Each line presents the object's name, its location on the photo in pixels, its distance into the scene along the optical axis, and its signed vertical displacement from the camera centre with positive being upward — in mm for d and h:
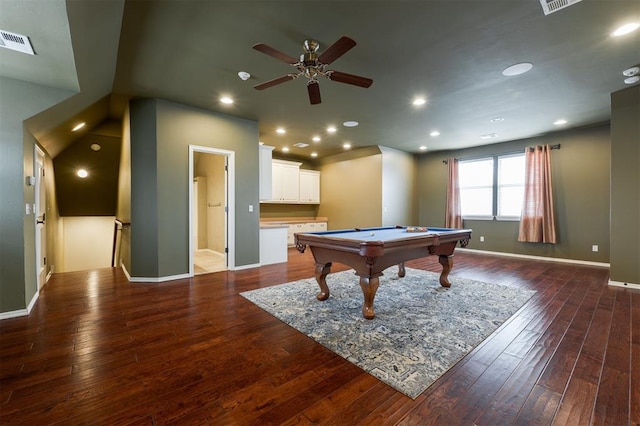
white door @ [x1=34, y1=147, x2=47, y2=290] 3268 -112
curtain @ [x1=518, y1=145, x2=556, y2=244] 5563 +199
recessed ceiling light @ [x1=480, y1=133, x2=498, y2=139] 5750 +1619
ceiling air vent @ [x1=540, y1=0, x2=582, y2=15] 2029 +1574
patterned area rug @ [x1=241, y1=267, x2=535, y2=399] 1889 -1060
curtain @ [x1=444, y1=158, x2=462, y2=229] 7012 +264
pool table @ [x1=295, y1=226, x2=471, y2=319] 2568 -430
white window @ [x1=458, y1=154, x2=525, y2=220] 6227 +573
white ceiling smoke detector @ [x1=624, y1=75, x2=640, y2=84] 3266 +1608
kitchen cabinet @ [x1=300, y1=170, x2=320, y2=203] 8086 +753
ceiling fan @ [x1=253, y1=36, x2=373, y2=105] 2149 +1302
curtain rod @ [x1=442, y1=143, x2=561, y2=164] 5562 +1336
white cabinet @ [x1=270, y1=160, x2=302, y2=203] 7402 +847
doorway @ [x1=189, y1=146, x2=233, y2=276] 4676 -13
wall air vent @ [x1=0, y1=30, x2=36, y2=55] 1906 +1264
